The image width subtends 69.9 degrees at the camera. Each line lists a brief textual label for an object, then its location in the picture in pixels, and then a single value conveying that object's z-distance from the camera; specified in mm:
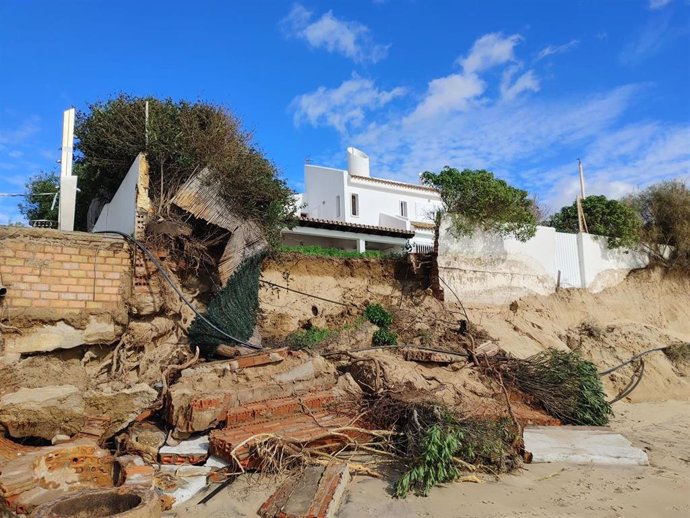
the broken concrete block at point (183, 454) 5098
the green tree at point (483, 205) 12969
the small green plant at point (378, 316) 11047
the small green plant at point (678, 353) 11383
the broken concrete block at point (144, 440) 5105
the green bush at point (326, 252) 12335
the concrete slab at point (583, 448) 5523
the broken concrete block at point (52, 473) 3838
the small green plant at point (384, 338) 10336
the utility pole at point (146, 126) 9198
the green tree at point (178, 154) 8781
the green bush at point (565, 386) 7266
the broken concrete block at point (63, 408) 4953
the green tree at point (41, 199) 17688
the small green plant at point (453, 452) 4617
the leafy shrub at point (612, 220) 15461
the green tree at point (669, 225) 15681
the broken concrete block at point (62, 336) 6121
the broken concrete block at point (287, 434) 4910
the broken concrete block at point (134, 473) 4023
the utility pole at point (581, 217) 15711
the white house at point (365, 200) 21688
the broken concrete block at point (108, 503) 3418
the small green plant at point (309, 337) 9102
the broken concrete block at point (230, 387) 5492
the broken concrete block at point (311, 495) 3895
